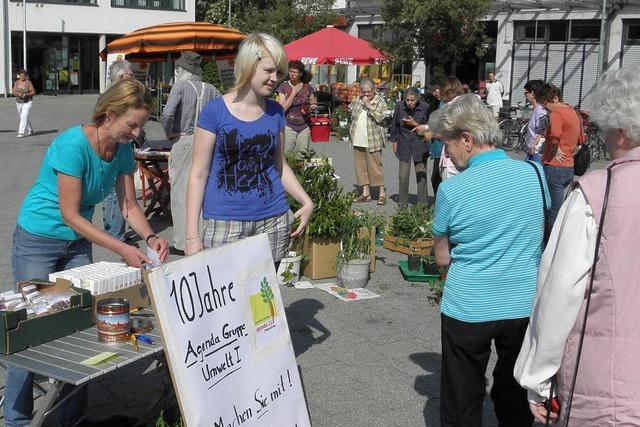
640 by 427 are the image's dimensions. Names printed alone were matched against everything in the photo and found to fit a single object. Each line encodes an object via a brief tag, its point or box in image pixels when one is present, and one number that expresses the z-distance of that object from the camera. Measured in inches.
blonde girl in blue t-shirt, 161.0
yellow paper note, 122.3
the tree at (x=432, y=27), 1007.6
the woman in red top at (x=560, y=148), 335.3
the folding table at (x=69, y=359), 118.6
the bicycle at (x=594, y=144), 676.1
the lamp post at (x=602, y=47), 879.4
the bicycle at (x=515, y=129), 769.8
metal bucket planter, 273.7
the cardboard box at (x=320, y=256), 281.1
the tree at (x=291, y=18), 1273.4
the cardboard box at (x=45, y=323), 124.0
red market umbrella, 713.0
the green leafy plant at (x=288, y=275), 270.4
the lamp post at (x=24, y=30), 1456.7
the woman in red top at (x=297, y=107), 455.2
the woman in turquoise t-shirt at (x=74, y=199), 141.3
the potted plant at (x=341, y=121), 845.8
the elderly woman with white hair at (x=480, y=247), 131.6
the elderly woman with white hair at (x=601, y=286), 92.7
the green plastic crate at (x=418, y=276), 288.7
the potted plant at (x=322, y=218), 276.4
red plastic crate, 743.7
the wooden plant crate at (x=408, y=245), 293.9
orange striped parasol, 450.3
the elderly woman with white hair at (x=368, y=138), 455.2
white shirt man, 936.9
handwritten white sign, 120.9
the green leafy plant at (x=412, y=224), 307.0
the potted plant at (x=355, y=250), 274.1
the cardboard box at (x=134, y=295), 142.3
